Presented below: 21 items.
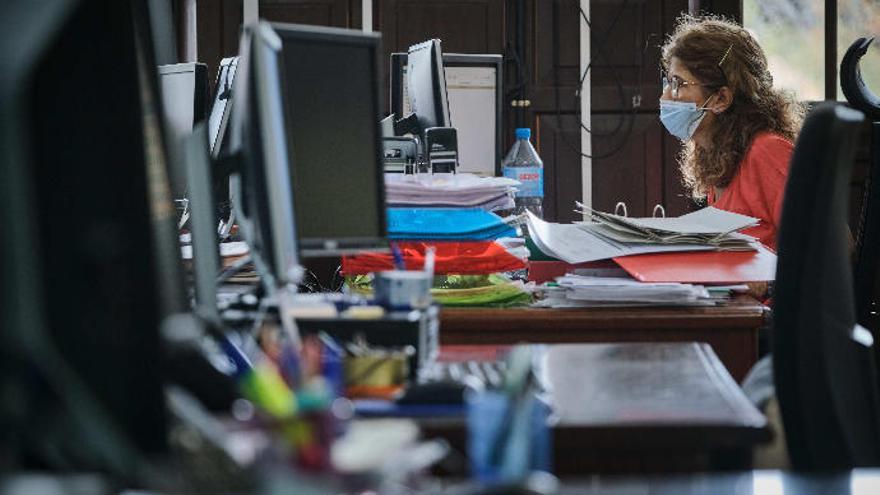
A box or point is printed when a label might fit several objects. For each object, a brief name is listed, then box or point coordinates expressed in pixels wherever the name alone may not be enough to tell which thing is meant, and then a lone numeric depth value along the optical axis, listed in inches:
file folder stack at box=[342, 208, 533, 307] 153.6
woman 217.7
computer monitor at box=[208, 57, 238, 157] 205.9
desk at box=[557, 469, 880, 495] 61.7
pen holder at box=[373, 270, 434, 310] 110.8
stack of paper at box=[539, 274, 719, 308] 147.3
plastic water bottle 270.9
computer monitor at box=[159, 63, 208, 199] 200.2
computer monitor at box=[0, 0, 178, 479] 51.9
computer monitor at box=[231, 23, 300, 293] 93.7
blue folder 163.7
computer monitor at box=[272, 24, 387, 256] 126.8
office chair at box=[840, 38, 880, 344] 181.3
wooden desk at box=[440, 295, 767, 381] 140.2
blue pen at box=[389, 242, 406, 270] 130.1
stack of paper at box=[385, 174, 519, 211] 168.9
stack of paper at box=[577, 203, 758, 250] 163.1
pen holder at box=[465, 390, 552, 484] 54.6
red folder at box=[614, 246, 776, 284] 153.7
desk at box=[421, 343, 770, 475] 83.5
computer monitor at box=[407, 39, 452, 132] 223.3
